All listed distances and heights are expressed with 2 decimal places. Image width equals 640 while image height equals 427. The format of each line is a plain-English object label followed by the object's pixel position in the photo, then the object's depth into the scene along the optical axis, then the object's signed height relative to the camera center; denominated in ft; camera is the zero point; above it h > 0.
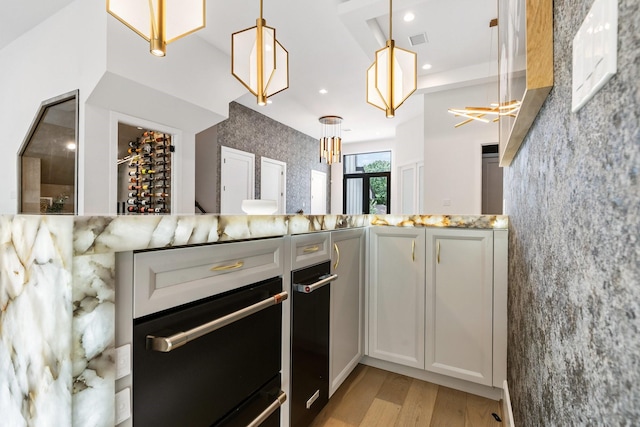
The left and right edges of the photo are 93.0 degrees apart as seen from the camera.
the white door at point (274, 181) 19.42 +2.02
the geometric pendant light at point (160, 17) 4.23 +2.90
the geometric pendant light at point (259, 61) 5.69 +3.01
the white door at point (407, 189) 21.15 +1.60
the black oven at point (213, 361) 2.25 -1.35
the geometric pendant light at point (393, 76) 6.49 +3.00
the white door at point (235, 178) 16.33 +1.84
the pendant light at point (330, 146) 20.13 +4.30
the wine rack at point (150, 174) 12.45 +1.59
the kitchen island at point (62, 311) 1.83 -0.66
